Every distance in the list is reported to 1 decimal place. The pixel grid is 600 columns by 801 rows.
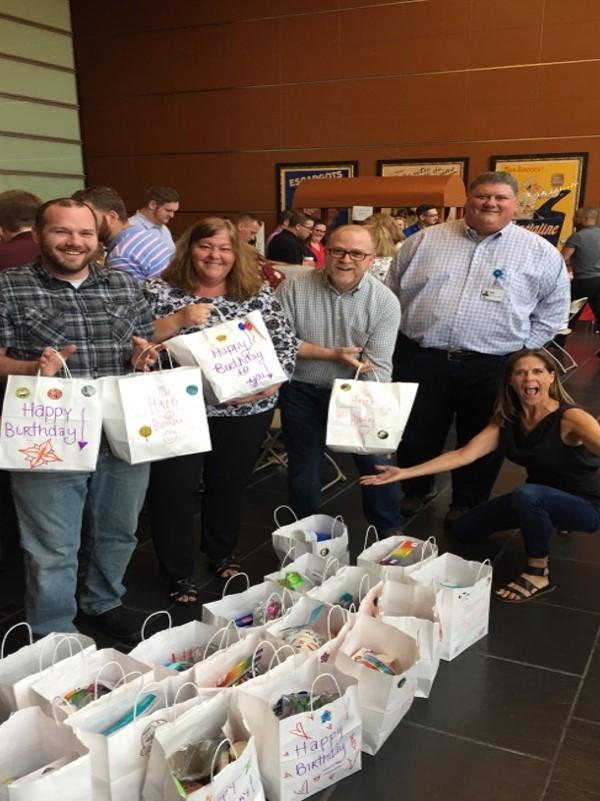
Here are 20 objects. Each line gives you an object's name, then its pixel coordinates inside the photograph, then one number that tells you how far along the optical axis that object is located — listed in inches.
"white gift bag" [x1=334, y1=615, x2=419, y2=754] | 72.3
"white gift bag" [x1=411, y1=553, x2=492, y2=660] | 89.0
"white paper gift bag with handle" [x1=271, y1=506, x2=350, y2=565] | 104.7
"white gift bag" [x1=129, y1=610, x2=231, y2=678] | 77.4
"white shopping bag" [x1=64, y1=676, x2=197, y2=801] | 61.1
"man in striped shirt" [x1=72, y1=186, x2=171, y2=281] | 137.9
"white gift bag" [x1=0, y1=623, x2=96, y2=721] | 68.5
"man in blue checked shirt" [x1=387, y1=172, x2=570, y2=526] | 119.0
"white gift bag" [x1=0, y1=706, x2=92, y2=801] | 57.2
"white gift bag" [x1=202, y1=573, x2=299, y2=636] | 85.7
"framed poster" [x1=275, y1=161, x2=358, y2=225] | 387.9
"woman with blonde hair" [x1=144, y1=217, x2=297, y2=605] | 94.7
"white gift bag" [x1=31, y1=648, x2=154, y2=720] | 70.1
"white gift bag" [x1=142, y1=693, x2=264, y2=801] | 59.4
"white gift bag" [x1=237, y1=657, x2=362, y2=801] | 64.9
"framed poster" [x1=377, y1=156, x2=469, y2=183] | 361.1
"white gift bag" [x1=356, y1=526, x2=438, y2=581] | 94.0
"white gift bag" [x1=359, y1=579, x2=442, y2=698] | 81.1
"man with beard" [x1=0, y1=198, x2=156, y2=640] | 79.0
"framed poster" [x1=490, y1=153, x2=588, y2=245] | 341.4
